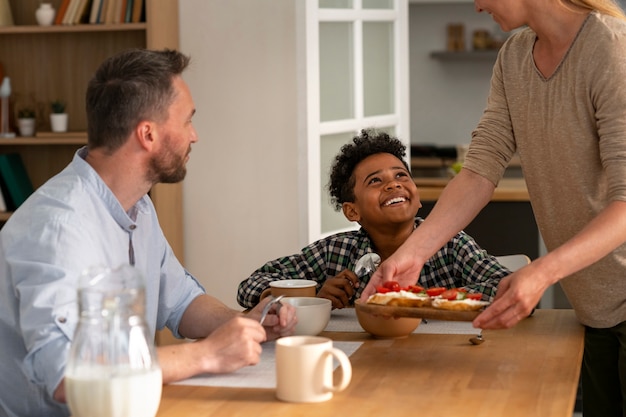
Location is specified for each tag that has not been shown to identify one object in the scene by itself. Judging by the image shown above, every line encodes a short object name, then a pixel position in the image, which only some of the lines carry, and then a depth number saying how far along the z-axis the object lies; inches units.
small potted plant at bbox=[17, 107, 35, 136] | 170.1
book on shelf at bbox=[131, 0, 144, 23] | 159.6
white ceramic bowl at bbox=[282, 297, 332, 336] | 73.5
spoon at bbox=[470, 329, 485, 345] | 72.0
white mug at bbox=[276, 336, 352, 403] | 57.2
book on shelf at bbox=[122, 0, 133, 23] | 160.6
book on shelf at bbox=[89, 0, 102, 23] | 162.4
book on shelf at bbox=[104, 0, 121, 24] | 161.0
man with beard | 57.9
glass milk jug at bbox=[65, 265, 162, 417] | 49.2
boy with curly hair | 88.6
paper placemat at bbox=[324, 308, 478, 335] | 77.7
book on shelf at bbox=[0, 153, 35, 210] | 169.5
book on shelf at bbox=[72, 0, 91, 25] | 163.9
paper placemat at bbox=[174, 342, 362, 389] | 61.9
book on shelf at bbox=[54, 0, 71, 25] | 165.0
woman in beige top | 73.4
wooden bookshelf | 173.3
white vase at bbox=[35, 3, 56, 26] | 165.3
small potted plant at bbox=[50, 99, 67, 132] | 168.9
